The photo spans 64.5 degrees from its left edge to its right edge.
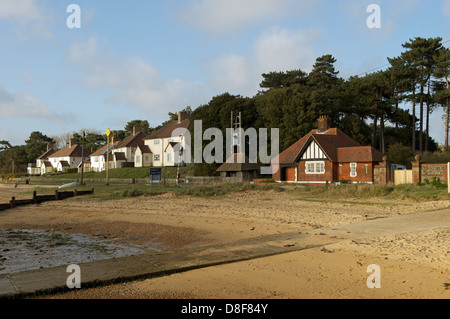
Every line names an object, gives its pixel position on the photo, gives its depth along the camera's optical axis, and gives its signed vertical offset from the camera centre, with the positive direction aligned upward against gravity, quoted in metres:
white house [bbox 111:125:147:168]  74.12 +2.58
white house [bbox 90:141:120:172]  79.67 +1.15
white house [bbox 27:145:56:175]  100.19 +0.11
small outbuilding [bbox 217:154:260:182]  43.56 -0.73
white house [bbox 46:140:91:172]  92.06 +1.98
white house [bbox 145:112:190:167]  65.94 +4.04
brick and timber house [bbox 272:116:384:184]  36.78 +0.20
